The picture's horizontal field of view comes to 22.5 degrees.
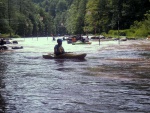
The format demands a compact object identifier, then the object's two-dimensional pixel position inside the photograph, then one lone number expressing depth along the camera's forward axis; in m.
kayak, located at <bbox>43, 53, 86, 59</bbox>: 31.24
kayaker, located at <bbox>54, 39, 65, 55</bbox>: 31.02
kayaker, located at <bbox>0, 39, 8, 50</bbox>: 50.05
